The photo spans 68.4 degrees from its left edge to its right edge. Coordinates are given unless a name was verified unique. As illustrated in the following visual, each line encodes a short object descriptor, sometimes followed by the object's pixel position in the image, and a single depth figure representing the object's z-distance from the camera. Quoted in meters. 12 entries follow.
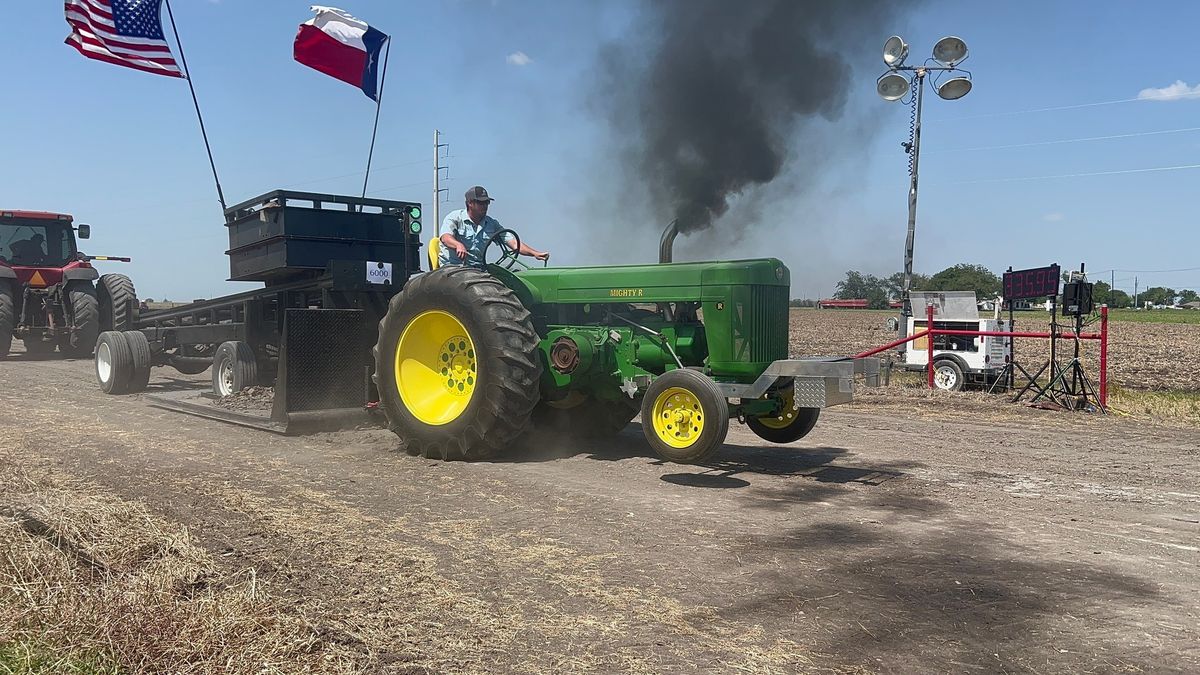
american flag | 10.72
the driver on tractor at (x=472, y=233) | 7.20
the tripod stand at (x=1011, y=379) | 11.20
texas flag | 11.28
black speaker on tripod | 11.19
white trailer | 13.94
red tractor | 15.09
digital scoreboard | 12.12
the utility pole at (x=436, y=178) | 35.32
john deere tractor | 5.85
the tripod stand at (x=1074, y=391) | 10.63
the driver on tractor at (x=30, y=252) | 16.45
